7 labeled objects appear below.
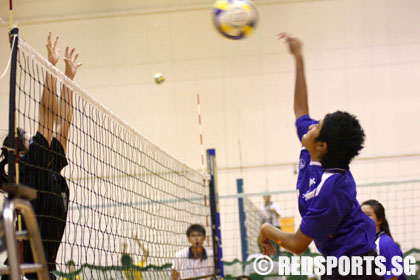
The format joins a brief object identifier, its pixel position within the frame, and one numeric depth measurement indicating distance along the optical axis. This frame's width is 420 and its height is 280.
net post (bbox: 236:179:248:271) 17.55
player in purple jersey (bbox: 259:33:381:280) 5.05
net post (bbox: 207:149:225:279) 11.33
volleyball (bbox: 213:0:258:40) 9.02
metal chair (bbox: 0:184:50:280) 2.93
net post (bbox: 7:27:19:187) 4.57
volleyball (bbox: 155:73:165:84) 19.12
